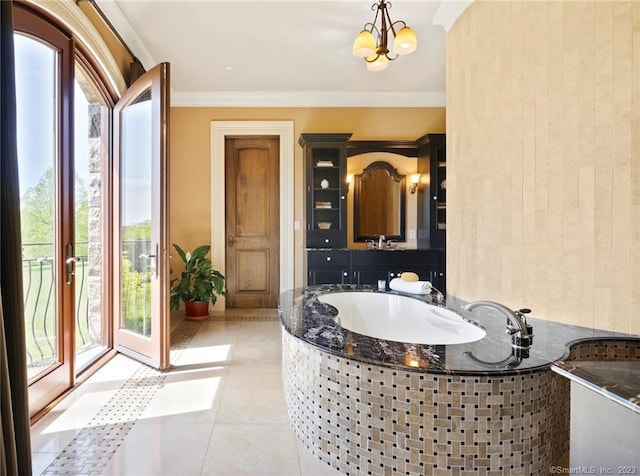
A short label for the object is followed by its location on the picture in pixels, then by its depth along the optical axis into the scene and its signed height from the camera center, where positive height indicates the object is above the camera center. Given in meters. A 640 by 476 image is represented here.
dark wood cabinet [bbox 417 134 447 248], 4.38 +0.51
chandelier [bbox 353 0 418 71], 2.38 +1.30
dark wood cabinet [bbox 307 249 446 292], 4.25 -0.40
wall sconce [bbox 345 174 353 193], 4.69 +0.72
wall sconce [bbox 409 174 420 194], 4.72 +0.67
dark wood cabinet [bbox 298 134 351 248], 4.41 +0.55
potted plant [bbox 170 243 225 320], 4.28 -0.64
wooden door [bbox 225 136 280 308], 4.84 +0.16
